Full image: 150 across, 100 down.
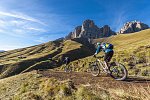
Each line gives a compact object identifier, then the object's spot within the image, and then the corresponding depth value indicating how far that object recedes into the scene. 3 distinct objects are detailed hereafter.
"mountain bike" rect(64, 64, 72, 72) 12.24
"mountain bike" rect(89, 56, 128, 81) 5.25
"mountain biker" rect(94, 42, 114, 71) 5.59
